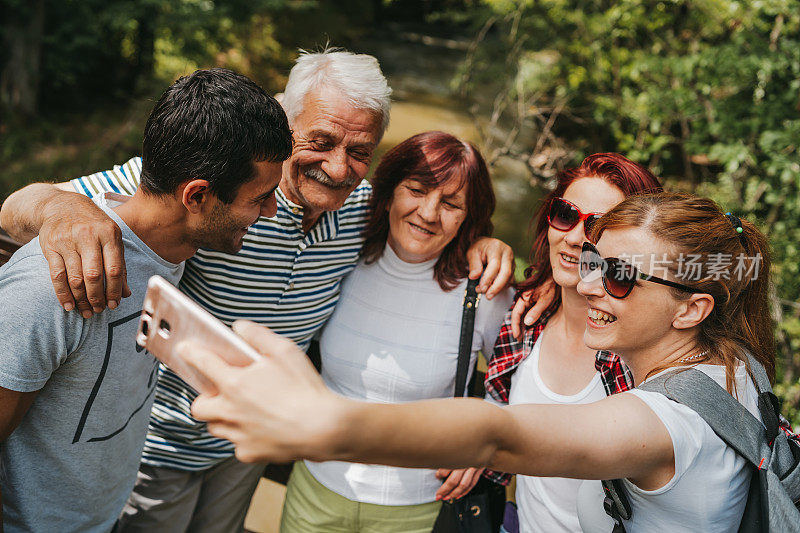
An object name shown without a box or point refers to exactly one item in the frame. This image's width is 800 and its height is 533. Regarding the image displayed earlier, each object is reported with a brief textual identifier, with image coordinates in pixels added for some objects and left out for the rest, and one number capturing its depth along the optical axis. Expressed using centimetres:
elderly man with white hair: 206
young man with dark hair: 150
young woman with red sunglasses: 185
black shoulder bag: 211
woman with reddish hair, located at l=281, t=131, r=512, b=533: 218
